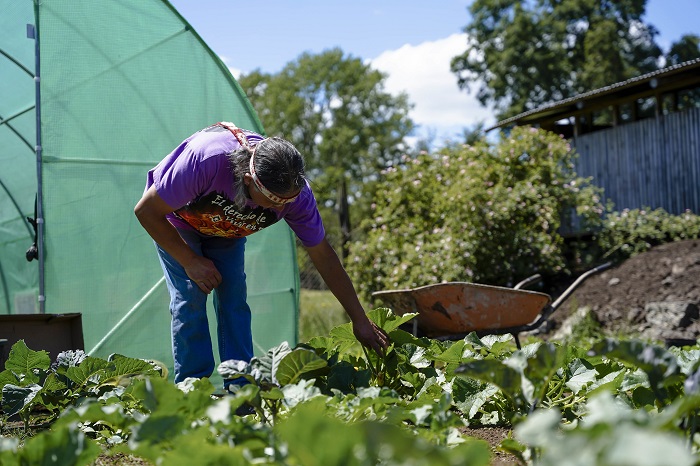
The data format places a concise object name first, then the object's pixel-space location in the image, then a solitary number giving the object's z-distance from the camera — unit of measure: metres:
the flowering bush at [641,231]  9.91
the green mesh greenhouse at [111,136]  4.42
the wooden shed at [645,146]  11.73
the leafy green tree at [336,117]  32.69
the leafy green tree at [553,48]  25.98
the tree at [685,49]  25.42
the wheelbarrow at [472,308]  4.08
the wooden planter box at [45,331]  3.44
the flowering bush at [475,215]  8.58
